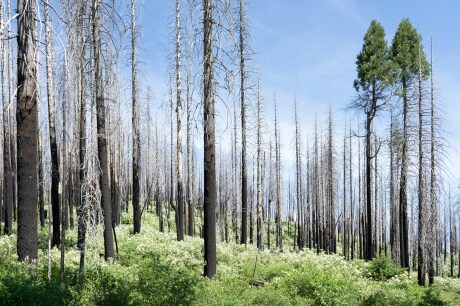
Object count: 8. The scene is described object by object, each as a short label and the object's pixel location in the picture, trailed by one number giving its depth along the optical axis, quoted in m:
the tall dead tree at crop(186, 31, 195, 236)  23.27
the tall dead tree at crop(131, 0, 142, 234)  21.12
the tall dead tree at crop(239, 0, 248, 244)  20.09
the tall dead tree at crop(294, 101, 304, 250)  38.81
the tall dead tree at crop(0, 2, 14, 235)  20.11
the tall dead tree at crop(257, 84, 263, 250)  21.62
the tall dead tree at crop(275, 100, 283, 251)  34.39
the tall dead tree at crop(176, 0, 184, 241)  20.87
